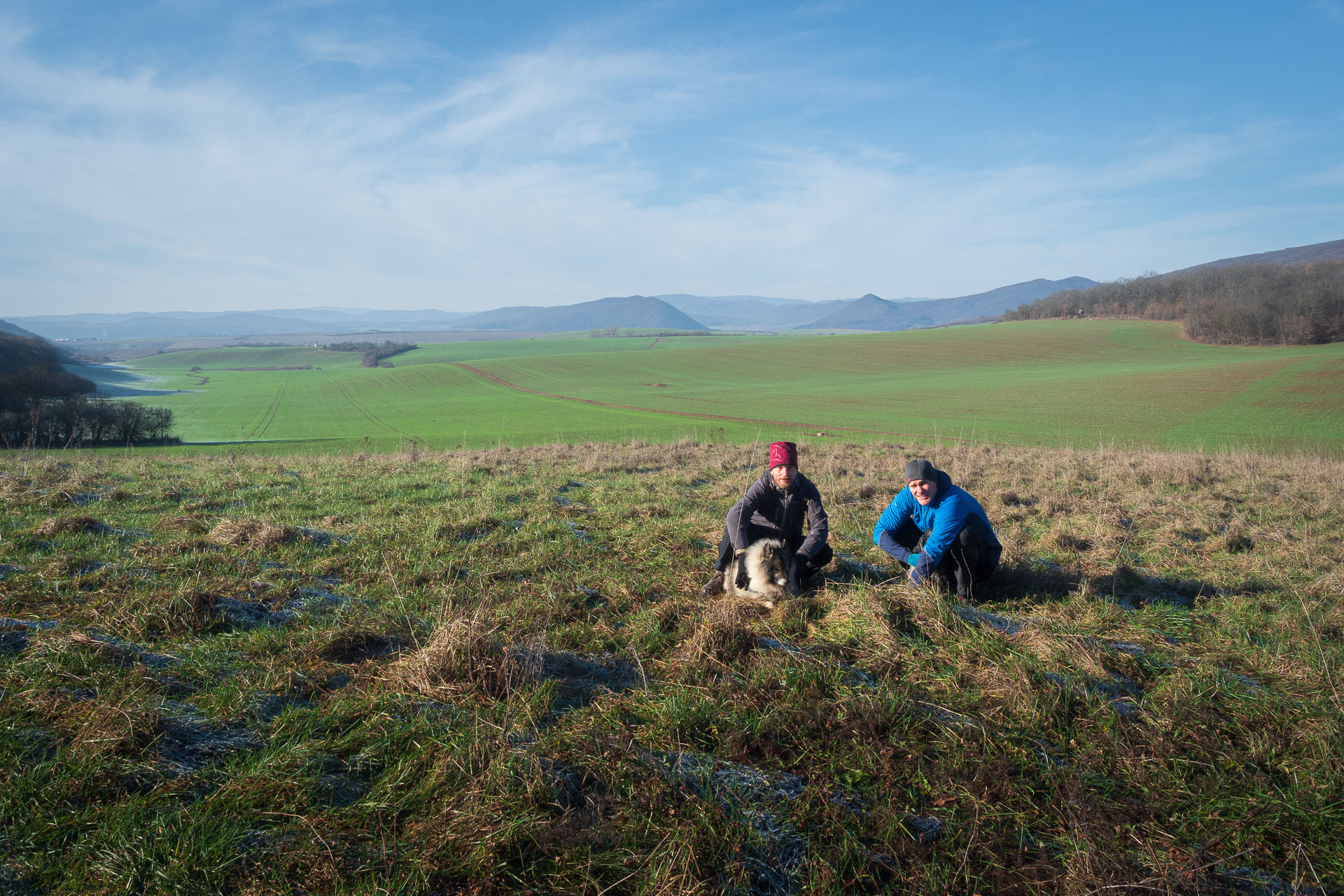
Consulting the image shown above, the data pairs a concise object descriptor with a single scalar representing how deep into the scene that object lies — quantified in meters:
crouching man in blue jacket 5.42
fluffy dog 5.19
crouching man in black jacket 5.61
